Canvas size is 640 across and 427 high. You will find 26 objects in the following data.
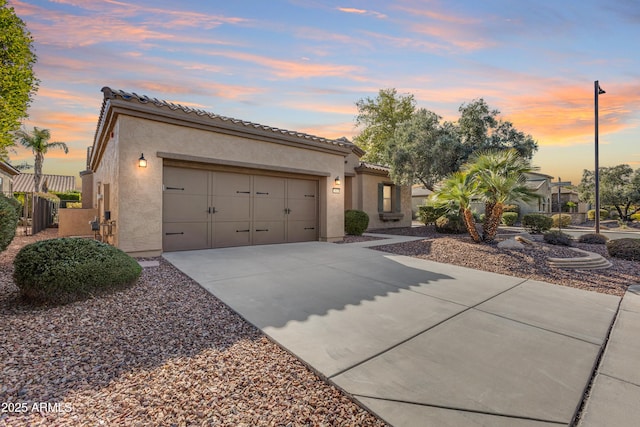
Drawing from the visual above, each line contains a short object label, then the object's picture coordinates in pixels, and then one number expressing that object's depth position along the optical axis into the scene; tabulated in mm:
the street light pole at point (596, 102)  11648
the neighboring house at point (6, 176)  16825
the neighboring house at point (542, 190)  24234
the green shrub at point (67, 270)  3693
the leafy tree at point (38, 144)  26609
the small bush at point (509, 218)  21106
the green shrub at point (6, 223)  5230
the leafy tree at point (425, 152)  14148
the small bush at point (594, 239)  10848
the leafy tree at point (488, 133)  13922
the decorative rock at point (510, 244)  7879
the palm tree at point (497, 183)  8039
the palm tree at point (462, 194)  8586
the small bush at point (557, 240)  9375
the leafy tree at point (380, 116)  27625
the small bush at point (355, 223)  12461
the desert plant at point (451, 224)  13953
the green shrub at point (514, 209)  22875
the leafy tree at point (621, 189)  25041
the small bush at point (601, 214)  27109
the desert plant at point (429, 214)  16077
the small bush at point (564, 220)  19464
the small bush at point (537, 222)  14344
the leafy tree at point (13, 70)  10477
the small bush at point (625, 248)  7761
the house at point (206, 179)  7000
